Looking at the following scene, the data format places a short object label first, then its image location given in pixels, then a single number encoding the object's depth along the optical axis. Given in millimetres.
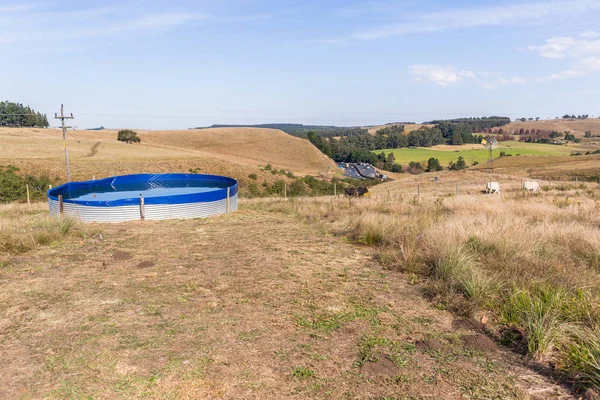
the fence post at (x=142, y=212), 16066
